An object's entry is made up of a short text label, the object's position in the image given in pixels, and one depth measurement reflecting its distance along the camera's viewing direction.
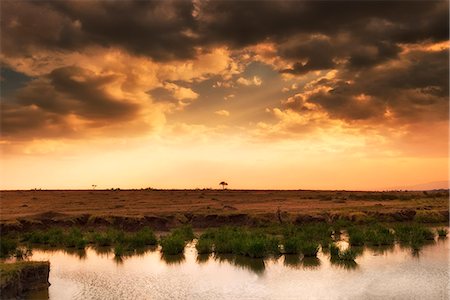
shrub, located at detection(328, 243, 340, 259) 21.91
